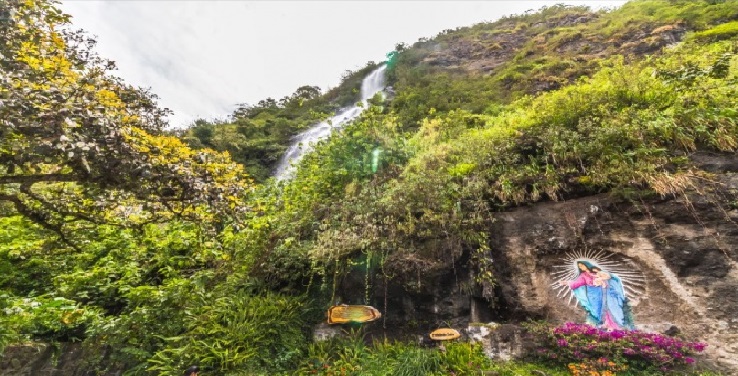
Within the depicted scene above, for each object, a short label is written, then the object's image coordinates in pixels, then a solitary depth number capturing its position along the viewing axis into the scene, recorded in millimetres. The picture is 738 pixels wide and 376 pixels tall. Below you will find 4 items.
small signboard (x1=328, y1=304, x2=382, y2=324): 5996
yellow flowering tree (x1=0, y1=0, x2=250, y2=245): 3297
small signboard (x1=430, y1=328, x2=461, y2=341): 5277
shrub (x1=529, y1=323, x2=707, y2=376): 4281
